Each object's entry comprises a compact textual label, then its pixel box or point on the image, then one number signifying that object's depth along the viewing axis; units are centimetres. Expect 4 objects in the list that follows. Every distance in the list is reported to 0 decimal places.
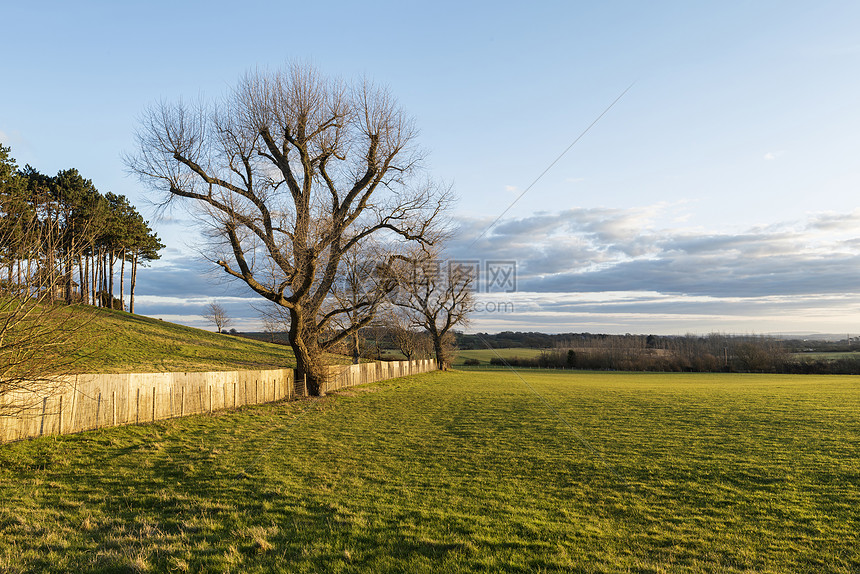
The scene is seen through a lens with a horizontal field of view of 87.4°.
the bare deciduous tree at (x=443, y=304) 4756
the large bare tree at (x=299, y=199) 1831
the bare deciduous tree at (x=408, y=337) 4913
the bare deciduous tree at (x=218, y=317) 8638
